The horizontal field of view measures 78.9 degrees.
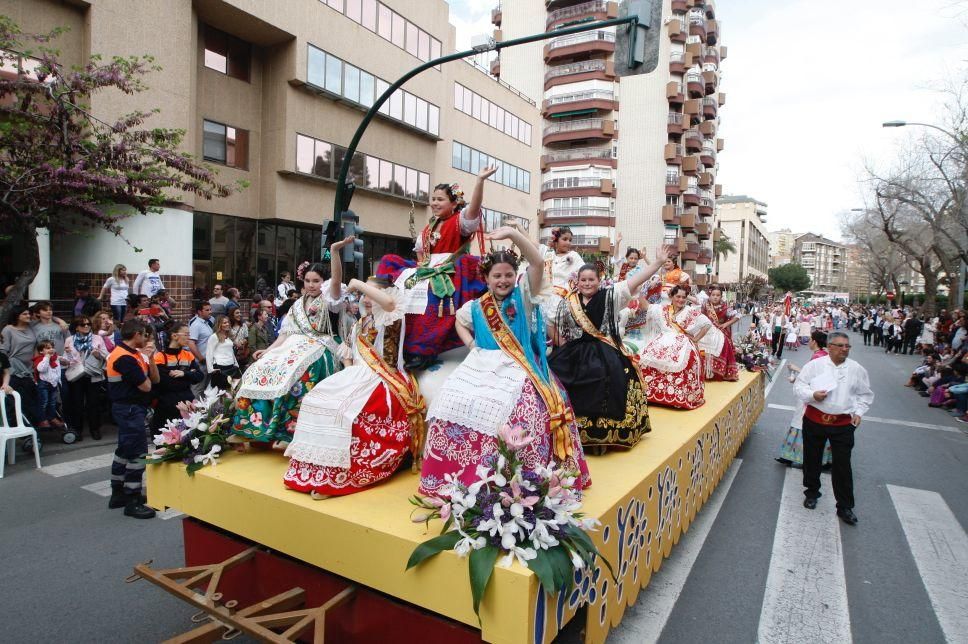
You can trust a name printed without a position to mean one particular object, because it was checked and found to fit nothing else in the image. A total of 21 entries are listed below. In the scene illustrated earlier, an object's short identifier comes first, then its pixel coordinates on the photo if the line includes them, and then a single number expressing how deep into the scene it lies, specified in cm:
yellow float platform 243
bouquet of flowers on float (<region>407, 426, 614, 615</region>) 240
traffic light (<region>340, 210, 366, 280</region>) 798
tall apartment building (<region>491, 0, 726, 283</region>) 4719
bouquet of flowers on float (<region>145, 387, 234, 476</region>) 378
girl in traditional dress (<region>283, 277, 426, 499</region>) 324
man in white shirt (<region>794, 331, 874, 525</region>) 572
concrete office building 1430
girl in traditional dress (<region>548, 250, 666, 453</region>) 441
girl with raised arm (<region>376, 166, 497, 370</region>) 382
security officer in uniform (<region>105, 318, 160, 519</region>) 537
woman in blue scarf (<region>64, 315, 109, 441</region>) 829
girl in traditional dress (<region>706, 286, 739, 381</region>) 827
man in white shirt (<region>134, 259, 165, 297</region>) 1212
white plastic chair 666
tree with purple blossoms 872
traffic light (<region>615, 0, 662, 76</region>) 768
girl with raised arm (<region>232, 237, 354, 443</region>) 405
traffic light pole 758
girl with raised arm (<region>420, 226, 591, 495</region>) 309
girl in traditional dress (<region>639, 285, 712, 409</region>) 634
